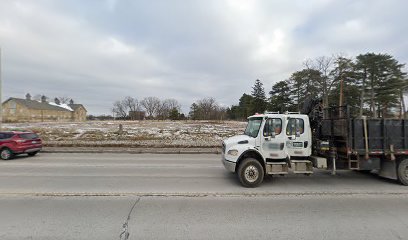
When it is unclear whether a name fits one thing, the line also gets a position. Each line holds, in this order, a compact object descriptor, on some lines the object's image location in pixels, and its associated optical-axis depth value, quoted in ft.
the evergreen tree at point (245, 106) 289.53
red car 41.24
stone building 270.05
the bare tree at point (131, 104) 387.16
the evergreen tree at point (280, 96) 215.31
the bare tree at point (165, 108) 359.25
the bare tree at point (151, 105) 380.78
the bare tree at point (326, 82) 158.71
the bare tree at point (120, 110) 396.24
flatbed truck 23.54
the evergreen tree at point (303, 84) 165.27
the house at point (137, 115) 358.43
